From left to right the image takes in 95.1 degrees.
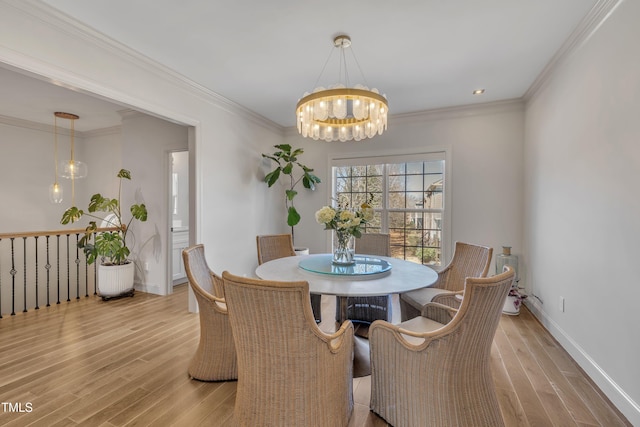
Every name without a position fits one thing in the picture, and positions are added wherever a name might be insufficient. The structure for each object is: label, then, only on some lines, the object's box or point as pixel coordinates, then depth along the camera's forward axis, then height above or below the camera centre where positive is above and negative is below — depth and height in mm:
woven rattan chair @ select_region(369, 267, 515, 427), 1385 -806
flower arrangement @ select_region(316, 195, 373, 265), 2326 -90
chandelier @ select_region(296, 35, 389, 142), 2230 +834
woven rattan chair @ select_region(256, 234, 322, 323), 3193 -412
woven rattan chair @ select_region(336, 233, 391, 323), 3051 -960
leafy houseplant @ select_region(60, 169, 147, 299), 3898 -579
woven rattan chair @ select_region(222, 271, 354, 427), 1255 -699
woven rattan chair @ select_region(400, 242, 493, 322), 2228 -614
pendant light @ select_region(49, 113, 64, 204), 4457 +243
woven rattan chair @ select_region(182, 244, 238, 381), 2062 -918
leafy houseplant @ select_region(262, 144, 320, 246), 4480 +580
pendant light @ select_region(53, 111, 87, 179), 4352 +622
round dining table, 1800 -465
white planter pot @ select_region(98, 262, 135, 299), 3949 -969
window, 4359 +220
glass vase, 2420 -328
